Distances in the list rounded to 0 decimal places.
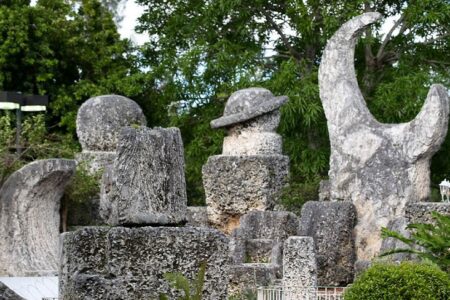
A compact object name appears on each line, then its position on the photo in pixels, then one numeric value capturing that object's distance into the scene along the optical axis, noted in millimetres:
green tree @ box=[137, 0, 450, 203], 26406
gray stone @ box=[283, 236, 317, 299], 15797
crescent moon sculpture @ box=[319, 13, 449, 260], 19219
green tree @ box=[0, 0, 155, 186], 28531
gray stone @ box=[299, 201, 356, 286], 19094
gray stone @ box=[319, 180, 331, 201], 20578
